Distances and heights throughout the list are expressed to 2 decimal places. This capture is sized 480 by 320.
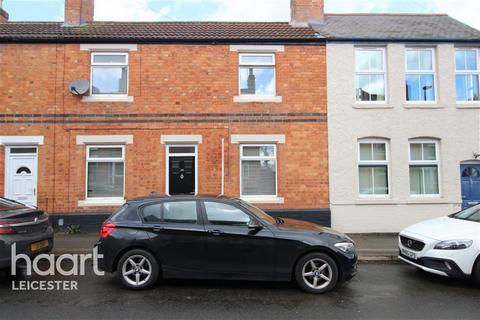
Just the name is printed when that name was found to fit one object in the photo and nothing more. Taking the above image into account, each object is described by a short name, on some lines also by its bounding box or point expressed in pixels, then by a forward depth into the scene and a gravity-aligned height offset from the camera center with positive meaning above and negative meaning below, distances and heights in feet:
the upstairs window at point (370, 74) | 37.37 +10.78
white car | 19.01 -3.92
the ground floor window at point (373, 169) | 36.73 +0.85
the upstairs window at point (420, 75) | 37.52 +10.69
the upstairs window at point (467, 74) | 37.65 +10.77
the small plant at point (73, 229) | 34.22 -4.69
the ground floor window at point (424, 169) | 36.86 +0.81
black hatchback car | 18.45 -3.75
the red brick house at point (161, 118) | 35.09 +6.03
